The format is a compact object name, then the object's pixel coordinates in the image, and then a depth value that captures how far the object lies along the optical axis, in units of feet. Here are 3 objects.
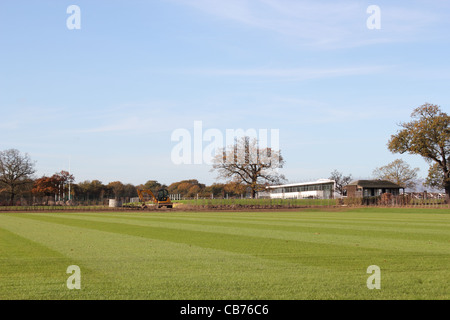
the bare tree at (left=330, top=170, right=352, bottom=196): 421.18
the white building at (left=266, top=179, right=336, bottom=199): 386.73
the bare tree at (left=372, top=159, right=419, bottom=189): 376.07
